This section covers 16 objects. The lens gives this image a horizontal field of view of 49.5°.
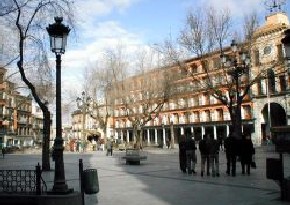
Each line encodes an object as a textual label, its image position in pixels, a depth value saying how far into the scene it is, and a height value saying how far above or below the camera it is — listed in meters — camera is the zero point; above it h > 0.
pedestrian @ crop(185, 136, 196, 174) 12.48 -0.95
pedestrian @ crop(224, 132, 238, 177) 11.91 -0.87
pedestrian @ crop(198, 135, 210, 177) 11.83 -0.86
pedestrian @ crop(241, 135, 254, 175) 12.10 -0.97
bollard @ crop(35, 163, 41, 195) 7.18 -1.16
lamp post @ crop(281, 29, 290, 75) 7.92 +2.13
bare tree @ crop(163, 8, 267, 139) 23.52 +6.37
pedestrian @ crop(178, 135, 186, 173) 12.85 -1.07
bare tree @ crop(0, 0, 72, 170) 13.03 +2.94
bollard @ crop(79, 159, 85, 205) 6.99 -1.12
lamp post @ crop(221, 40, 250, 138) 17.46 +3.35
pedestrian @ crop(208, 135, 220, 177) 11.72 -0.84
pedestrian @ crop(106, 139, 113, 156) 27.48 -1.63
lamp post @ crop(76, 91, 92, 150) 37.81 +3.34
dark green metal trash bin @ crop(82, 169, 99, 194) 6.97 -1.16
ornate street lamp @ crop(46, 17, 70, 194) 7.43 +1.72
